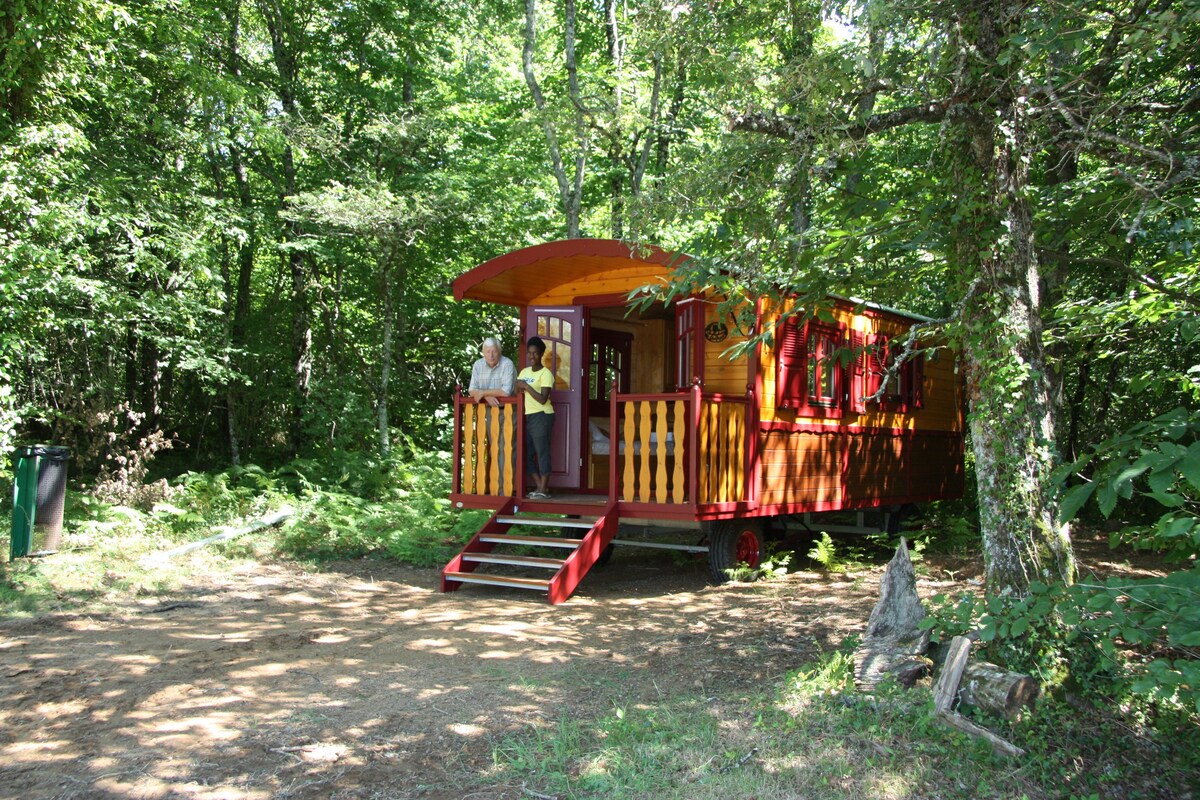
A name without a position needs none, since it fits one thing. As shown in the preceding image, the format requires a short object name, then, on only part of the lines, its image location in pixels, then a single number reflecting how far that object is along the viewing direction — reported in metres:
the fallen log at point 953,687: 4.25
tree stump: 4.95
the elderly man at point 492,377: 9.23
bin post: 8.52
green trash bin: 8.54
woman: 9.02
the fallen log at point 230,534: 9.18
